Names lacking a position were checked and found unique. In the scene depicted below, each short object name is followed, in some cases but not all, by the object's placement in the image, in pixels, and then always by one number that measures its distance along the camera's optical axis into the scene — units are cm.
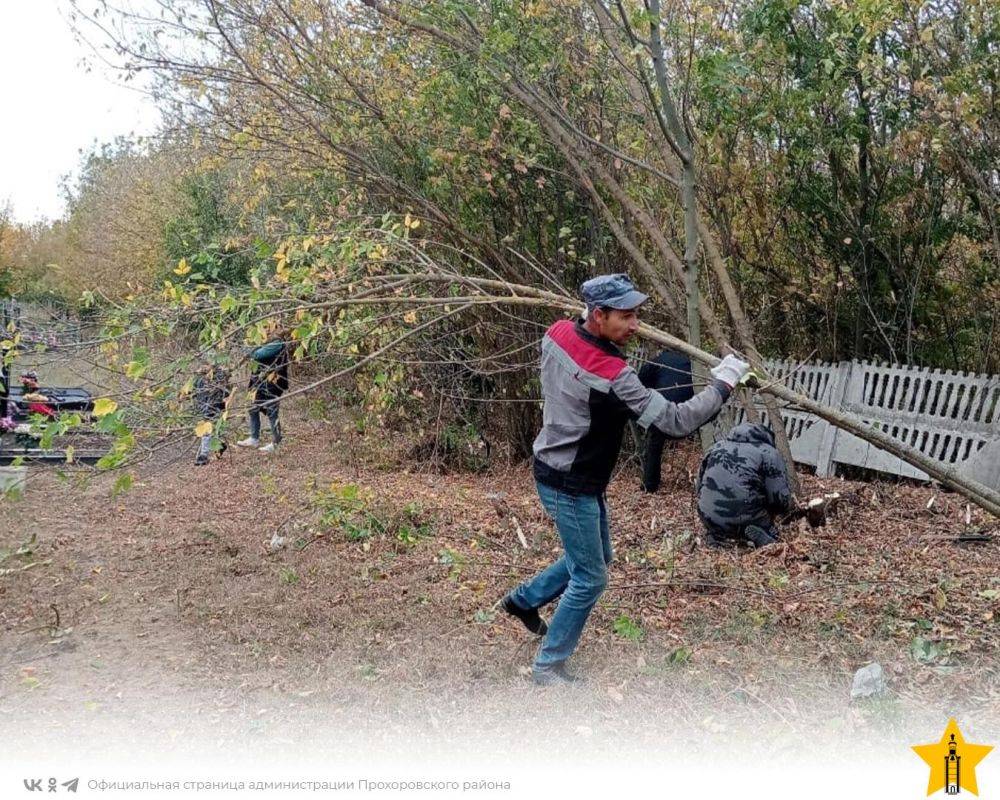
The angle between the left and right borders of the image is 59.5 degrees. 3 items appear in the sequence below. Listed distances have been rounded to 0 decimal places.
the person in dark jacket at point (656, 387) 755
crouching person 584
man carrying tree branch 347
